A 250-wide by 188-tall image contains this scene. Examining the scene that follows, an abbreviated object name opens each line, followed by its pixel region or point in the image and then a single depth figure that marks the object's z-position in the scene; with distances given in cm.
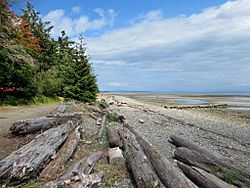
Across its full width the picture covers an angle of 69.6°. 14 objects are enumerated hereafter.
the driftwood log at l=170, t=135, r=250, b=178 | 361
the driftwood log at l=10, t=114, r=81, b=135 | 579
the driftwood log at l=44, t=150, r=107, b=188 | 300
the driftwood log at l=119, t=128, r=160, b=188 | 333
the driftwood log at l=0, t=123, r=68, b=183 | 335
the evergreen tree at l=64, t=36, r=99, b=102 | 1315
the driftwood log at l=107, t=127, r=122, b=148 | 528
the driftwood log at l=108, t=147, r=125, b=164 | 443
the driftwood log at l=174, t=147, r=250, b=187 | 341
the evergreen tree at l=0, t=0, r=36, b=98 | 1207
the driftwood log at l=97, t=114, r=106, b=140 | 598
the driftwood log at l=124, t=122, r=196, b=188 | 318
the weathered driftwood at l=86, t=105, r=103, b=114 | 946
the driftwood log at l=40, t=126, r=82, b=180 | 371
